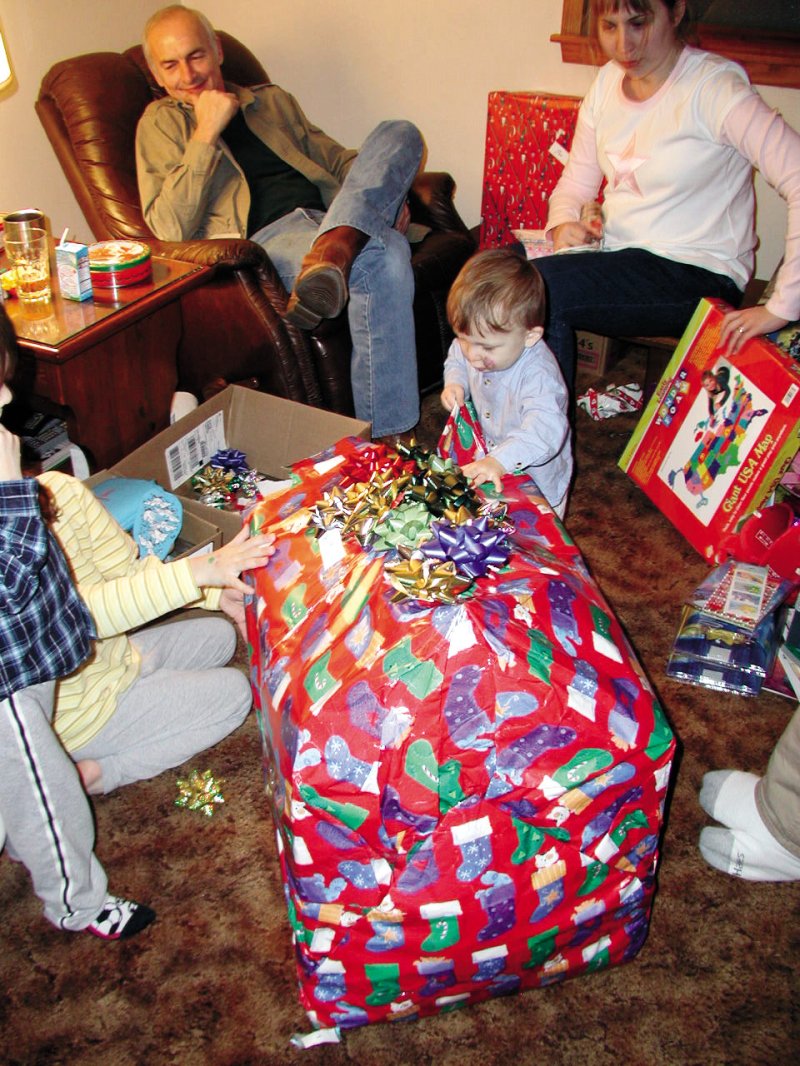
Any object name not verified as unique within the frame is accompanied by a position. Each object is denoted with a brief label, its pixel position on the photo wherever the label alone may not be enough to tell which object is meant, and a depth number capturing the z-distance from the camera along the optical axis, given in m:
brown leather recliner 2.39
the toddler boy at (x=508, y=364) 1.63
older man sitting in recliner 2.40
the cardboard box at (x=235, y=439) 2.00
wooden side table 1.90
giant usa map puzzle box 1.98
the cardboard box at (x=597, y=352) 2.89
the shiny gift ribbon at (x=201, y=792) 1.63
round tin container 2.06
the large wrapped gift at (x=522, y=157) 2.85
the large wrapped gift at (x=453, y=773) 1.11
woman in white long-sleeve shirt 1.98
